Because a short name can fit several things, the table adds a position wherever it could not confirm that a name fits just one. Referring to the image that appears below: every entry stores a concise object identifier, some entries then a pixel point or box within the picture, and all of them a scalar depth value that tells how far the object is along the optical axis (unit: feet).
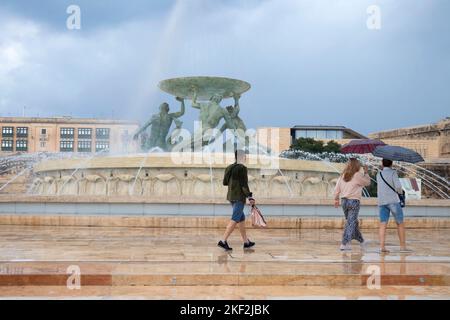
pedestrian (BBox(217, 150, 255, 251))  23.97
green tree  196.65
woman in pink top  25.38
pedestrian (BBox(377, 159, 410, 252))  24.86
